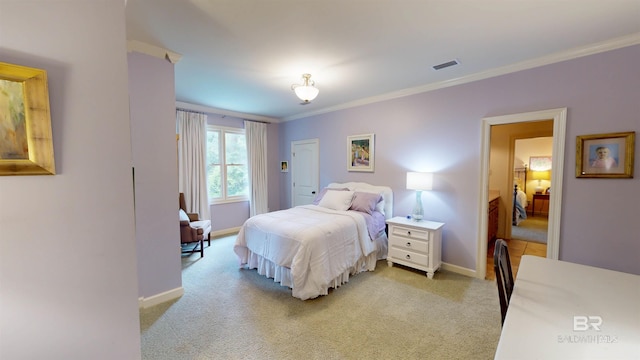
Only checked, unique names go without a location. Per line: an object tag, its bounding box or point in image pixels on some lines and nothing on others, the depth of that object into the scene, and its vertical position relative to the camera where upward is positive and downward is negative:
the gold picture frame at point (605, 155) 2.16 +0.11
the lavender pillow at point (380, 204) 3.69 -0.59
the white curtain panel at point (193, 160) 4.22 +0.11
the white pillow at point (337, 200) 3.66 -0.53
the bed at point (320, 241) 2.52 -0.88
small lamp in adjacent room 6.81 -0.30
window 4.77 +0.03
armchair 3.52 -0.96
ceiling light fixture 2.63 +0.81
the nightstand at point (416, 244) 3.02 -1.02
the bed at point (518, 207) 5.67 -0.97
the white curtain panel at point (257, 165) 5.18 +0.03
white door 4.95 -0.08
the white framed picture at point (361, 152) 4.01 +0.24
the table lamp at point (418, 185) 3.21 -0.25
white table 0.81 -0.61
